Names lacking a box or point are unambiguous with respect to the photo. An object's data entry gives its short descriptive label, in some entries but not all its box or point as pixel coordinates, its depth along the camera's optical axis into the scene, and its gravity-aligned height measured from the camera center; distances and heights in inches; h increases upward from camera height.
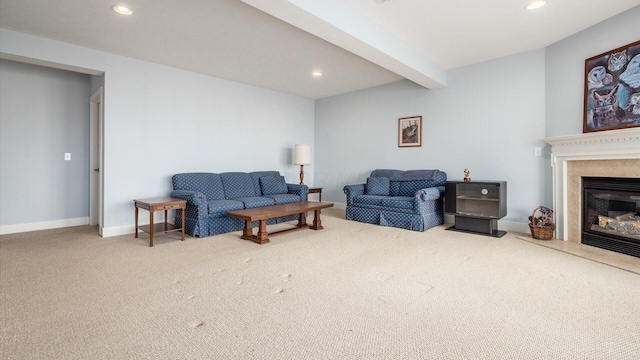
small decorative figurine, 178.8 +2.9
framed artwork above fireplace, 121.9 +39.0
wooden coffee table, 144.3 -17.7
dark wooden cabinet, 162.0 -14.1
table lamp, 242.1 +19.5
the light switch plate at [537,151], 161.8 +15.6
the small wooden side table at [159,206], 142.3 -13.9
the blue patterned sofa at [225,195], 158.7 -10.6
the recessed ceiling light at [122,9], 114.4 +65.5
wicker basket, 147.4 -22.6
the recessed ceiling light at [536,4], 114.0 +67.9
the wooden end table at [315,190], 241.3 -9.2
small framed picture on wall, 211.5 +34.6
